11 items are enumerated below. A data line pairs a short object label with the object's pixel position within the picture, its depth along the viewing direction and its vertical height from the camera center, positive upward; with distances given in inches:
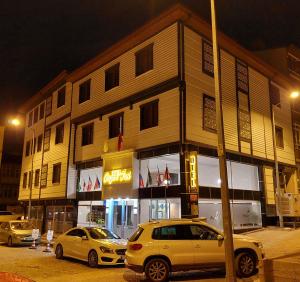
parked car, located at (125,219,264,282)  335.0 -57.7
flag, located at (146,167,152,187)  634.7 +48.3
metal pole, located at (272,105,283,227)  687.1 +0.1
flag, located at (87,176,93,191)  803.7 +46.1
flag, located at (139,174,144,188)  644.2 +45.6
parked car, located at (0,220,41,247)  665.2 -76.3
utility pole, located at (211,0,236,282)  272.5 +20.3
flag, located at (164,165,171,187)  596.5 +51.7
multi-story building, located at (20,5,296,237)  596.1 +174.3
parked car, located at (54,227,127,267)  421.4 -70.3
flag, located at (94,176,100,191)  772.0 +44.5
